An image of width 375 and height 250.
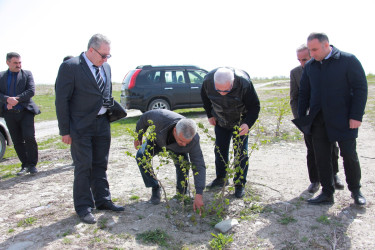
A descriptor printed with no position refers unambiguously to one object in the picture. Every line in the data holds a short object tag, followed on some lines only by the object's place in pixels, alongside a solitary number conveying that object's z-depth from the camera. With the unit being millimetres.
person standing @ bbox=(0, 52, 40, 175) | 5742
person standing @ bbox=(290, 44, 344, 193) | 4559
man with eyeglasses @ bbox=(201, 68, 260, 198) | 4020
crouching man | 3521
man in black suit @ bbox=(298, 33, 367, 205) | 3812
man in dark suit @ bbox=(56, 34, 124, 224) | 3678
